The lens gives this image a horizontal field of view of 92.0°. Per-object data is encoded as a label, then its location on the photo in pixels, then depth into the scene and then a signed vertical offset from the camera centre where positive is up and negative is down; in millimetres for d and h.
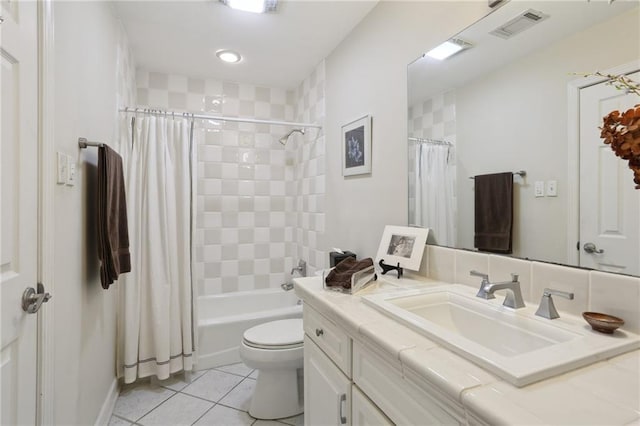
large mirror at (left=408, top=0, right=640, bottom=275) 843 +289
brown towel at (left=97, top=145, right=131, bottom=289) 1370 -23
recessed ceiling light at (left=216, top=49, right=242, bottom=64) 2367 +1213
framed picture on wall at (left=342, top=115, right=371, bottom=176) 1872 +405
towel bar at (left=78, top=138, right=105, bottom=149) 1278 +282
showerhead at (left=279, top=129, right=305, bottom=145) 2834 +679
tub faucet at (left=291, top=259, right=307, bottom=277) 2847 -543
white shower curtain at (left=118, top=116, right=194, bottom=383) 2027 -295
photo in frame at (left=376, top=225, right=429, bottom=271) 1438 -177
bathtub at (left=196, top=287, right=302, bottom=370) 2332 -921
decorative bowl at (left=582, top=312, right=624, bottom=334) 750 -277
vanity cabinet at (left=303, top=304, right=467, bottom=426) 675 -498
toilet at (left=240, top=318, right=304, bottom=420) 1733 -920
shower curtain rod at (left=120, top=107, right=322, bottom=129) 2100 +689
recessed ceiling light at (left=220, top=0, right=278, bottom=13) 1748 +1183
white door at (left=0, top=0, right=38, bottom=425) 792 +17
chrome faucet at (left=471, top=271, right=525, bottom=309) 949 -254
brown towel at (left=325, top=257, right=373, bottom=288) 1266 -267
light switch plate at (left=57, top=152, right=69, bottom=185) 1069 +151
